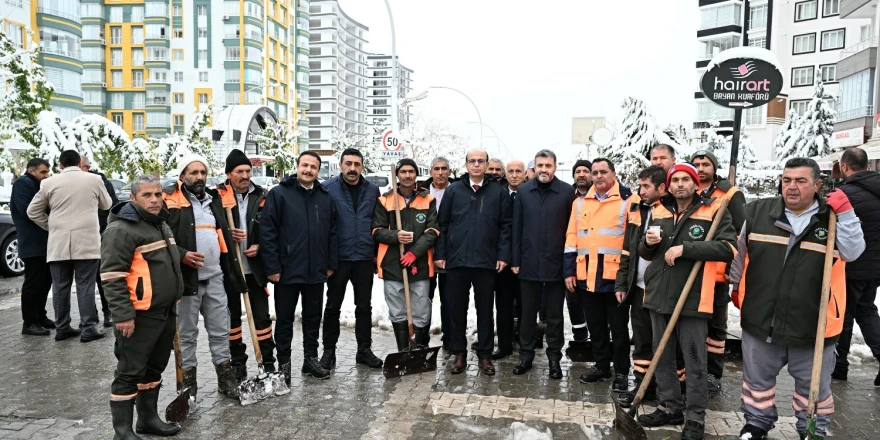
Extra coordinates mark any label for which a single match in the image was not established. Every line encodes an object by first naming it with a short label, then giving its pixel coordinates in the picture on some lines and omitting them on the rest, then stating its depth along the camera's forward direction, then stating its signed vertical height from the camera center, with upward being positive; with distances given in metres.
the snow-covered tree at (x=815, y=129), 42.28 +3.73
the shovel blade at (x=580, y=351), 6.90 -1.85
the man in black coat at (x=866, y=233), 5.91 -0.44
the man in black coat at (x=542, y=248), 6.29 -0.66
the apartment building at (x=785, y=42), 52.75 +12.33
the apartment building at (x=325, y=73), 118.69 +19.42
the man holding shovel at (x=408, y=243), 6.59 -0.67
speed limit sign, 19.97 +1.04
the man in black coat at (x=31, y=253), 7.75 -0.98
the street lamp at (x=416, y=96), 24.58 +3.17
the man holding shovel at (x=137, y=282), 4.39 -0.76
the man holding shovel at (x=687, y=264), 4.66 -0.61
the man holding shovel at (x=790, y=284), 4.32 -0.70
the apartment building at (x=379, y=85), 168.75 +25.21
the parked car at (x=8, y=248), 11.64 -1.40
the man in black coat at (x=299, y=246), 6.00 -0.67
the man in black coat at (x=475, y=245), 6.40 -0.66
